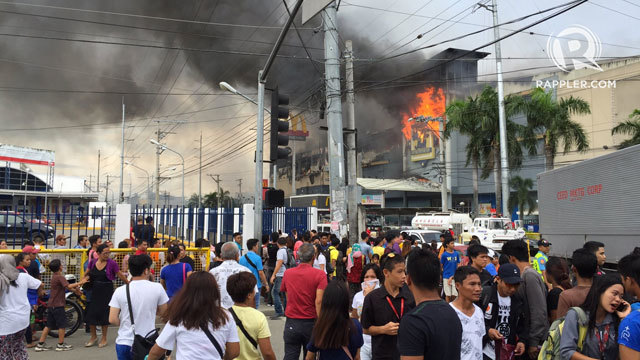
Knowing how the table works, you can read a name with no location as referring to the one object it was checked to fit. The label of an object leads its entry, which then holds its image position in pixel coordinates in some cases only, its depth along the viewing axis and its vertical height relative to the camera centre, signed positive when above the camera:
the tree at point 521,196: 35.81 +1.46
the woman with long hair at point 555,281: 4.18 -0.65
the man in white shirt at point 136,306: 3.93 -0.79
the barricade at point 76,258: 7.90 -0.76
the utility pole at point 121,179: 31.95 +2.73
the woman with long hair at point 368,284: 4.22 -0.67
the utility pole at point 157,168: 35.75 +4.10
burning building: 52.34 +11.24
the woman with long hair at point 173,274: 5.66 -0.73
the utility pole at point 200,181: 46.93 +3.82
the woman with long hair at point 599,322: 2.76 -0.70
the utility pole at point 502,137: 25.78 +4.52
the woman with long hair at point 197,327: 2.79 -0.70
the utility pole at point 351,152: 13.95 +2.09
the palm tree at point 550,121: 27.11 +5.74
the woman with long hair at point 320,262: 8.15 -0.85
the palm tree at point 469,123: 30.28 +6.25
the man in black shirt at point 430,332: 2.34 -0.63
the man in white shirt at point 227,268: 5.24 -0.61
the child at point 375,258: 8.72 -0.85
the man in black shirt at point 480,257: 5.15 -0.50
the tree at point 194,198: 91.87 +4.15
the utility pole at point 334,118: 12.15 +2.71
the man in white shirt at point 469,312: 3.02 -0.70
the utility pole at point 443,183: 32.28 +2.42
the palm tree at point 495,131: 29.31 +5.54
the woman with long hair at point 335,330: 3.16 -0.82
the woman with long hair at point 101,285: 6.56 -1.01
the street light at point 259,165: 9.16 +1.12
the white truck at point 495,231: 22.50 -0.88
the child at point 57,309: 6.64 -1.36
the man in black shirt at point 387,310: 3.51 -0.76
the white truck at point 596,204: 11.16 +0.26
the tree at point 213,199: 72.95 +3.06
